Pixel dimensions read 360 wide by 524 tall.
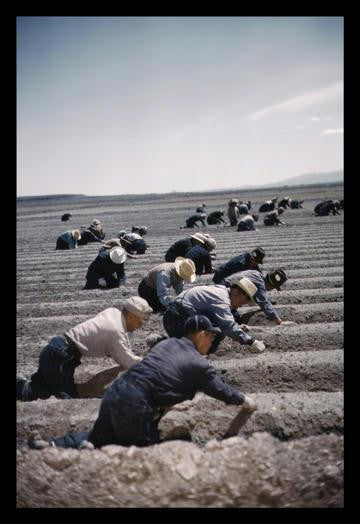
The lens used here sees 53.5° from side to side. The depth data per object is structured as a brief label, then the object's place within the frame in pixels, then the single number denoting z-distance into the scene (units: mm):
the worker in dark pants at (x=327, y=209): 16562
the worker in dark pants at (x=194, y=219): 15172
